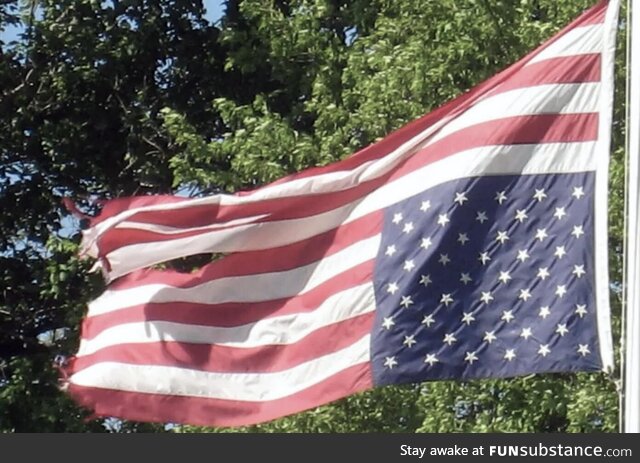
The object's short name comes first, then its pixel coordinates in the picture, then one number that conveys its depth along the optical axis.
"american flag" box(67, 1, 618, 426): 16.44
